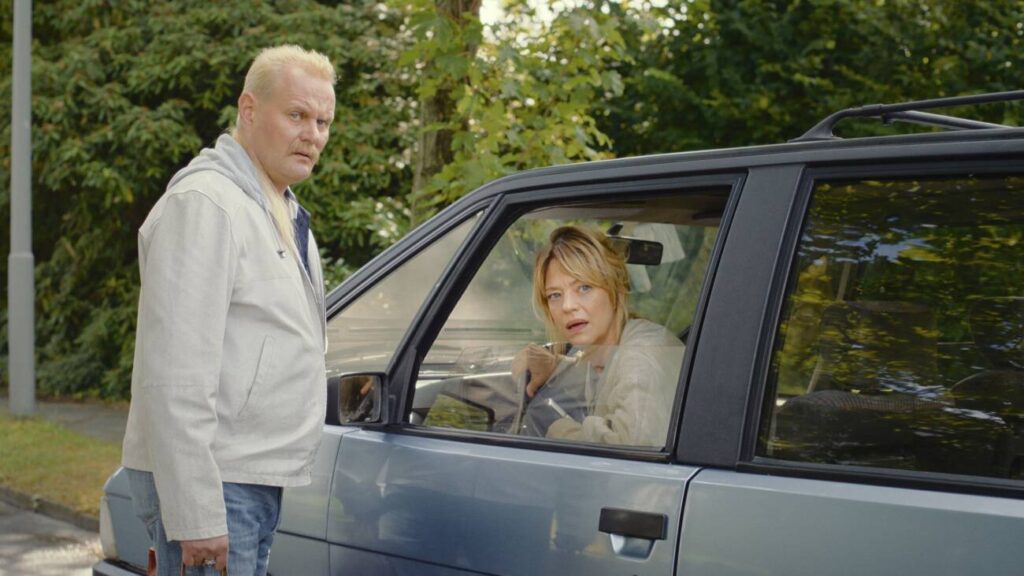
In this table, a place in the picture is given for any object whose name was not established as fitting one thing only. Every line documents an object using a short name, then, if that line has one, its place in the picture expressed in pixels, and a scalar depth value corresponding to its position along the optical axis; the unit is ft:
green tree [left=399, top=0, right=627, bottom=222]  23.67
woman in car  8.73
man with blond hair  7.92
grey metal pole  39.40
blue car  6.84
